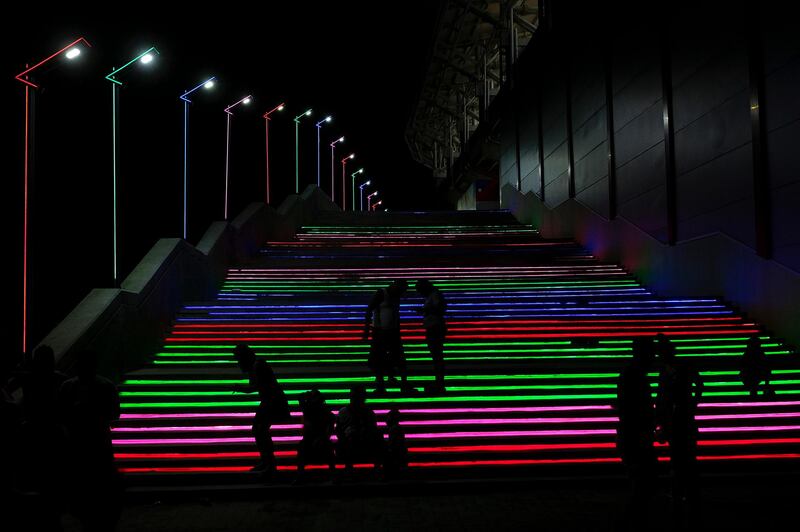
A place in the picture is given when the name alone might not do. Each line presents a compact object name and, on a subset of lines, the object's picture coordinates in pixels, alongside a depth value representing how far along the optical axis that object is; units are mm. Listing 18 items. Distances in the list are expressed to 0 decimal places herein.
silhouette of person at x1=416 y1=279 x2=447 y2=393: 8961
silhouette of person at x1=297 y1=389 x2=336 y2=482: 7152
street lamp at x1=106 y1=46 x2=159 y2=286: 10008
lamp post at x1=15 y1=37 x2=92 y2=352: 7898
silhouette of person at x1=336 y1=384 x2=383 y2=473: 7168
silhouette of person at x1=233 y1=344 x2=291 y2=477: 7211
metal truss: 36188
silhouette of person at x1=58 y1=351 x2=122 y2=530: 4605
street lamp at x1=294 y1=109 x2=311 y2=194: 27031
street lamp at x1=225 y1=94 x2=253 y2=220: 16297
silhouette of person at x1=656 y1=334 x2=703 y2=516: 5727
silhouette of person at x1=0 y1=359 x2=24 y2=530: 3668
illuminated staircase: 7605
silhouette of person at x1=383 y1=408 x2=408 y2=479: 7117
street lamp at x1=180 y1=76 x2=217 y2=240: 13492
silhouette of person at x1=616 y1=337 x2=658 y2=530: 5168
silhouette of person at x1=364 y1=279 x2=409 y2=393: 8906
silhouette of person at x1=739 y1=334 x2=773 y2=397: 8391
